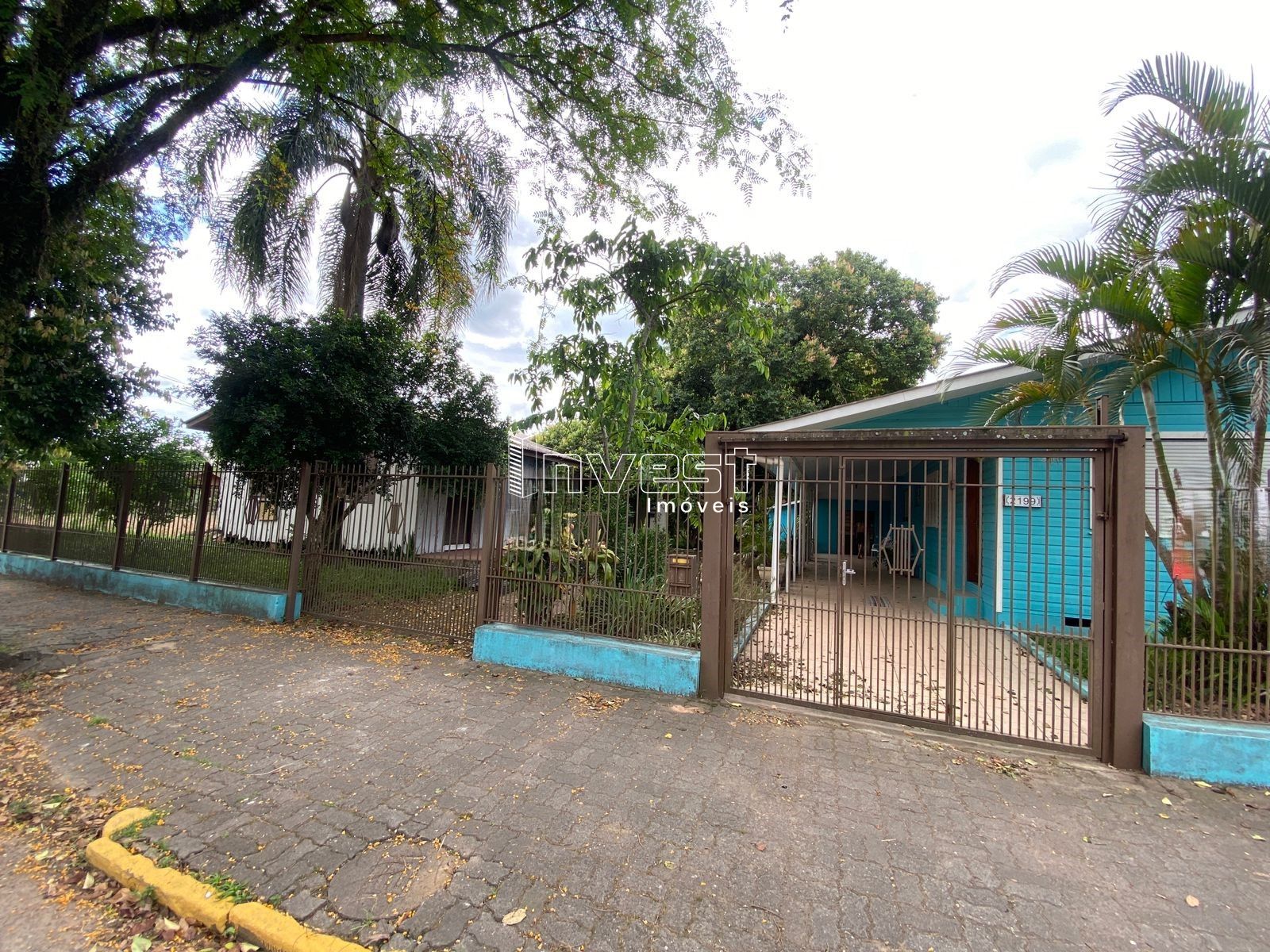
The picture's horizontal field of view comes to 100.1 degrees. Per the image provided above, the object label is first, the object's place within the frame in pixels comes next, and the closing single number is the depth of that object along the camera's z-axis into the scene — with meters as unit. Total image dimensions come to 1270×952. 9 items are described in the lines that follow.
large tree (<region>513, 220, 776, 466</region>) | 6.04
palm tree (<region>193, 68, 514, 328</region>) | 8.28
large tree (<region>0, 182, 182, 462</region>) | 5.91
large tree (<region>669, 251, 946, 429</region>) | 16.77
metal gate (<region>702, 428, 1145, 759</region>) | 3.68
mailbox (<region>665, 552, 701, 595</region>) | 4.98
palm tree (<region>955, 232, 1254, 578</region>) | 4.09
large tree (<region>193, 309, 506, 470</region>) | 7.38
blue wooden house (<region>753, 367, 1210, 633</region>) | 3.89
